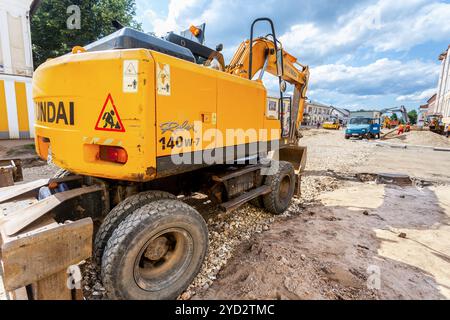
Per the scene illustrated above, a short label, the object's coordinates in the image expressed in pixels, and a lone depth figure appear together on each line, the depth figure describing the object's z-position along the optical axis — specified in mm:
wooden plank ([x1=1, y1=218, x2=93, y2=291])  1587
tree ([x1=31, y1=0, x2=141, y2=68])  13766
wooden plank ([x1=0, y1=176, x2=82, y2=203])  2619
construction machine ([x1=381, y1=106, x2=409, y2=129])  44559
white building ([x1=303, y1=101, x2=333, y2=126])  70775
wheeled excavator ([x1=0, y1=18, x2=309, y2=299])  1887
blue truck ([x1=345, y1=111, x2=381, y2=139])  24031
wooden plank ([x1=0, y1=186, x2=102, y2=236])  1884
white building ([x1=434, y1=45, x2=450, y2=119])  35250
